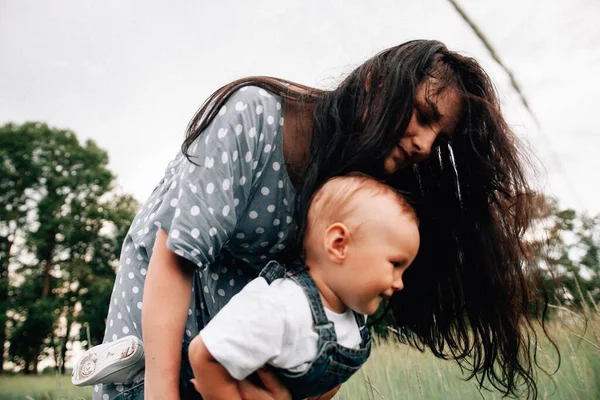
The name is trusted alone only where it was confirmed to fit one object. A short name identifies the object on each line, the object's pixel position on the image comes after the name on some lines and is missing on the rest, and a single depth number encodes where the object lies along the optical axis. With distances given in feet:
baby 3.87
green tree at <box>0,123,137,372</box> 68.03
